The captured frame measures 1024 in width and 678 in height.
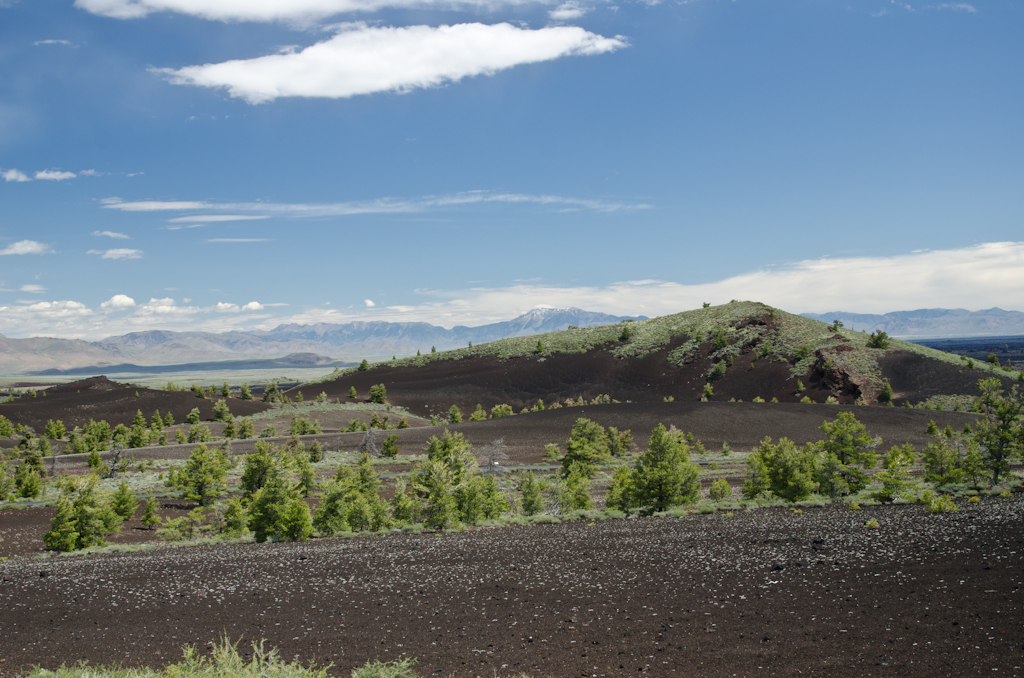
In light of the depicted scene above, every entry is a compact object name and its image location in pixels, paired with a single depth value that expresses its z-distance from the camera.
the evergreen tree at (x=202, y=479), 34.72
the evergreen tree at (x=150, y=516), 30.44
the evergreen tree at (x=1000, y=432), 20.33
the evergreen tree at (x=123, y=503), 30.34
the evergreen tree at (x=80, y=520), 23.91
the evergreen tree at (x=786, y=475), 23.33
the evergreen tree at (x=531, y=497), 27.55
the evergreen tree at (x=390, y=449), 52.64
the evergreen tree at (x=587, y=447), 41.22
